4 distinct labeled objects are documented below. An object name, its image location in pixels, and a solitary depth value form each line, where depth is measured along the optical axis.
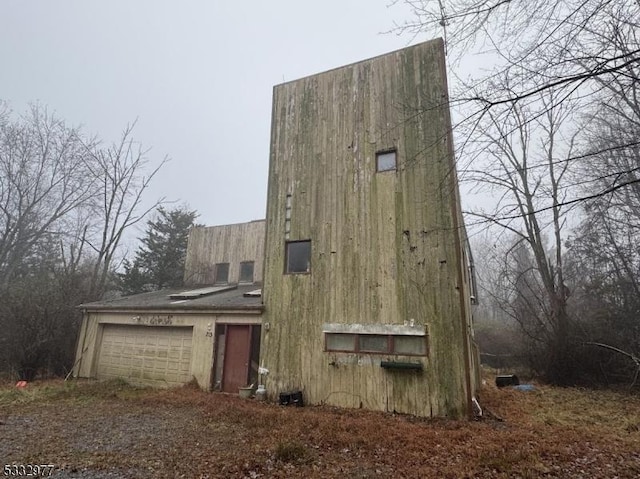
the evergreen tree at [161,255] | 21.75
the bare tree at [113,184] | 20.11
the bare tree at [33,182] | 17.97
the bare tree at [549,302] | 12.52
